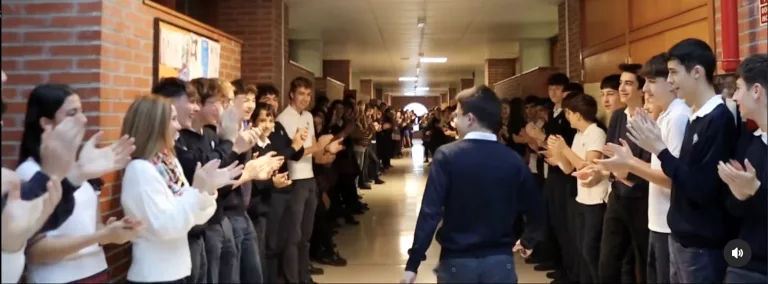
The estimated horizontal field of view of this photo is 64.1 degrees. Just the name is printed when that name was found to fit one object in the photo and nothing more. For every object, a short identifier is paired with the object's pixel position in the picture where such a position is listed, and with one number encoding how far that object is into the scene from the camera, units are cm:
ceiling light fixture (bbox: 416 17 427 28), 922
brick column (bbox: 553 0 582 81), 708
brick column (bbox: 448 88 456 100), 2802
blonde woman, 248
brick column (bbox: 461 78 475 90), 2164
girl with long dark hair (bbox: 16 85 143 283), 215
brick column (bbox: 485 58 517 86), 1479
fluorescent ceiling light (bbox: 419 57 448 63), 1522
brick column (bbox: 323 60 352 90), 1565
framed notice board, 375
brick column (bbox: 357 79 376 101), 2365
